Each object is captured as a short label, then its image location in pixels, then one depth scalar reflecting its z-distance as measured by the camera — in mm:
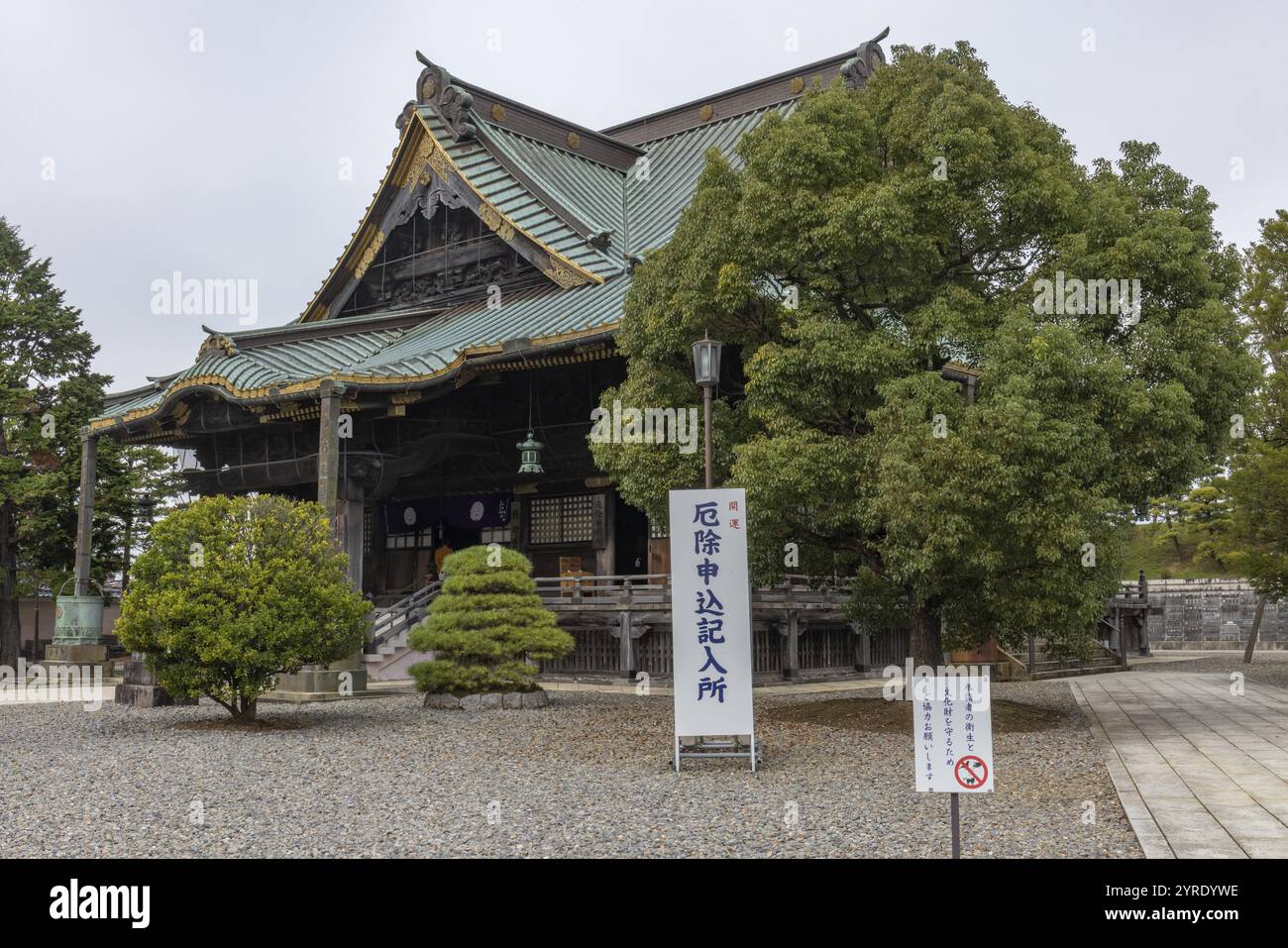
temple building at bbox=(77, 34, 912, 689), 19875
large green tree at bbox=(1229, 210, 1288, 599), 18797
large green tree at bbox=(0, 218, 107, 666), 26547
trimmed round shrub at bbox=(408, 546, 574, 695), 15594
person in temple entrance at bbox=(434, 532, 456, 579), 25391
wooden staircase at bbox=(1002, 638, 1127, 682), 23000
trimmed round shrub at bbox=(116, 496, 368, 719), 12602
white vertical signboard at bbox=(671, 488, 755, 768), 10008
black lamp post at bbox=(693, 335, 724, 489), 11305
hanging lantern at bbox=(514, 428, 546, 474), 19219
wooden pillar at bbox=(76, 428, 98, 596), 21688
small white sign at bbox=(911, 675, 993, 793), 5625
